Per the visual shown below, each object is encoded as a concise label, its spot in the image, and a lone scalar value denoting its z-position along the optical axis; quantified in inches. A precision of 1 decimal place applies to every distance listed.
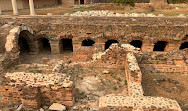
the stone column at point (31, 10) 704.7
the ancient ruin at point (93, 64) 197.9
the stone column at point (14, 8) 681.6
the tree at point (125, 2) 837.5
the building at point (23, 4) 890.7
